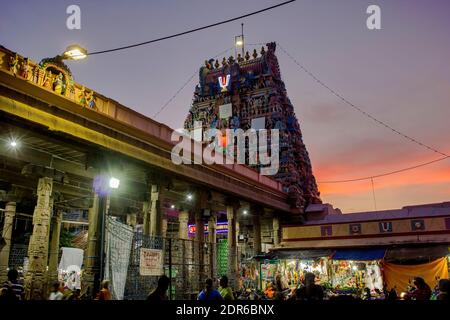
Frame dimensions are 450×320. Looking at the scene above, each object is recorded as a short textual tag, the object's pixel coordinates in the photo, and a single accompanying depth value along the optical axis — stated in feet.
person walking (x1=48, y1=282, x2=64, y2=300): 36.37
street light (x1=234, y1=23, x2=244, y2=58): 162.18
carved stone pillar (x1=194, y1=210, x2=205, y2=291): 48.93
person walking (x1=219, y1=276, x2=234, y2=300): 31.35
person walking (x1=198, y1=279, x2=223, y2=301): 26.85
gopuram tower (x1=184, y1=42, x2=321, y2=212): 121.29
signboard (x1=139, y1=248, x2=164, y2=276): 34.26
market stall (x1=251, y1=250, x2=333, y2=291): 78.64
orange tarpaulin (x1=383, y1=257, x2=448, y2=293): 66.42
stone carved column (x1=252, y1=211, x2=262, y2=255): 90.59
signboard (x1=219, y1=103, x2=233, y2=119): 142.82
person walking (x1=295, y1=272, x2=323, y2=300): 25.09
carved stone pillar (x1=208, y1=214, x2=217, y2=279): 50.24
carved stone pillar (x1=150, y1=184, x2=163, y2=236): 59.36
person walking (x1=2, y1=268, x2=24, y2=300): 30.16
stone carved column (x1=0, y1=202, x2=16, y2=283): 70.23
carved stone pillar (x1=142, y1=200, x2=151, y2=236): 70.52
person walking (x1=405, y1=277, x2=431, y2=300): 30.53
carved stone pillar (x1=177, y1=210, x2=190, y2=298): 41.98
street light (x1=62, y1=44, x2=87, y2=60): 36.09
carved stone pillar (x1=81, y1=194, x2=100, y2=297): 43.87
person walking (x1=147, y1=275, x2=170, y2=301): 20.06
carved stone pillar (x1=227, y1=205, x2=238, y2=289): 66.92
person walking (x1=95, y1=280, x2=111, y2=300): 32.94
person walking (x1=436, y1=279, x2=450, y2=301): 22.05
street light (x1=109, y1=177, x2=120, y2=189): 49.14
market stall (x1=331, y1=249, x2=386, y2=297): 73.36
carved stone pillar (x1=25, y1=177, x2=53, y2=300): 47.62
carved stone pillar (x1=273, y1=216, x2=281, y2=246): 97.04
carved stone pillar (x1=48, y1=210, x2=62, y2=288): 78.74
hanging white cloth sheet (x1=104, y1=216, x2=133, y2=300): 34.68
